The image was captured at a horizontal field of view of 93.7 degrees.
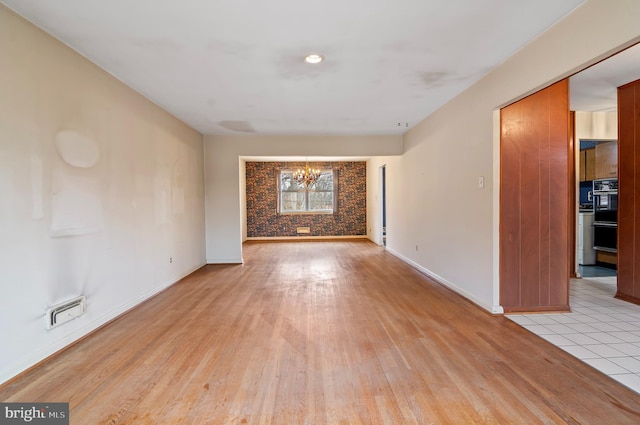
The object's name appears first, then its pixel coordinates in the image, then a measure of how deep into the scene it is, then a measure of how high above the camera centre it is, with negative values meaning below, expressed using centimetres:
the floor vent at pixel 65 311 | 228 -81
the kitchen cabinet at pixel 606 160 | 489 +76
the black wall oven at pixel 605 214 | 482 -15
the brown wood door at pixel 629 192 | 341 +15
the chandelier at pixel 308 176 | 880 +96
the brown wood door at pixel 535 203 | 305 +3
